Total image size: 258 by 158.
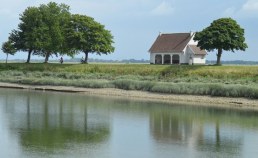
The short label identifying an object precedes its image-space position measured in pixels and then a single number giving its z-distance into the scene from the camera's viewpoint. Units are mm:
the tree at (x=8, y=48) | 80144
